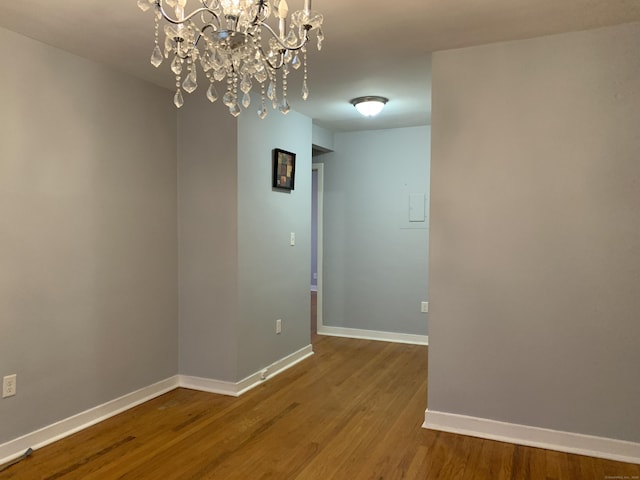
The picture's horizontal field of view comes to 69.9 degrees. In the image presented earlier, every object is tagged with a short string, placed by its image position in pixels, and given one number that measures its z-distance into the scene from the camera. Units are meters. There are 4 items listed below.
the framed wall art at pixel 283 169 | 3.87
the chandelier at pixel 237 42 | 1.62
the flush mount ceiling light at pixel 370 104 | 3.66
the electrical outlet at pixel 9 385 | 2.46
